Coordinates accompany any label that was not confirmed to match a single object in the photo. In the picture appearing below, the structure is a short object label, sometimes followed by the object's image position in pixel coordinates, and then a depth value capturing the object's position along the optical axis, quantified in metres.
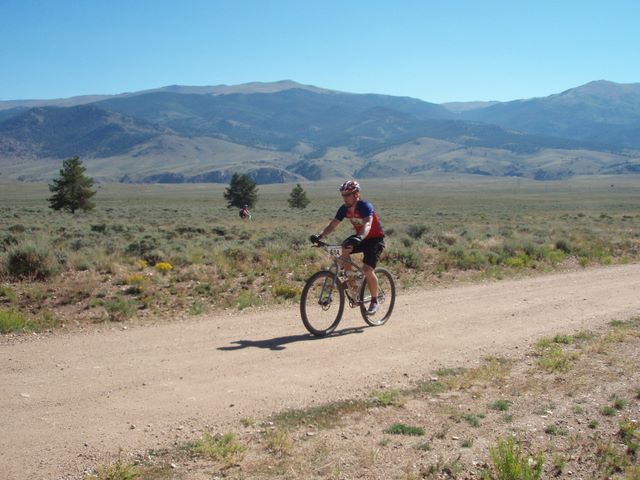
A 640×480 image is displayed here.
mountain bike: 8.59
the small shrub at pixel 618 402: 6.23
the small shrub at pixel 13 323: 8.77
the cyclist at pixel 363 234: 8.63
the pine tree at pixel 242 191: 63.03
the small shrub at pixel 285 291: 11.52
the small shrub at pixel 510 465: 4.68
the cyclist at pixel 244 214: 41.62
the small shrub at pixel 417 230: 22.19
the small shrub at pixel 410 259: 14.96
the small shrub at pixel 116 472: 4.59
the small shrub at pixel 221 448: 4.95
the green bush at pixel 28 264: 12.03
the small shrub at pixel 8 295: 10.48
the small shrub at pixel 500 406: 6.14
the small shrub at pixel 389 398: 6.21
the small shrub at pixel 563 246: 18.59
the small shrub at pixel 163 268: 13.03
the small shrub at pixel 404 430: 5.57
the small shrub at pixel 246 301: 10.67
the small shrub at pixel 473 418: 5.77
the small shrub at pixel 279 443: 5.12
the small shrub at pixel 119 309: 9.71
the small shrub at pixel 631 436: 5.37
